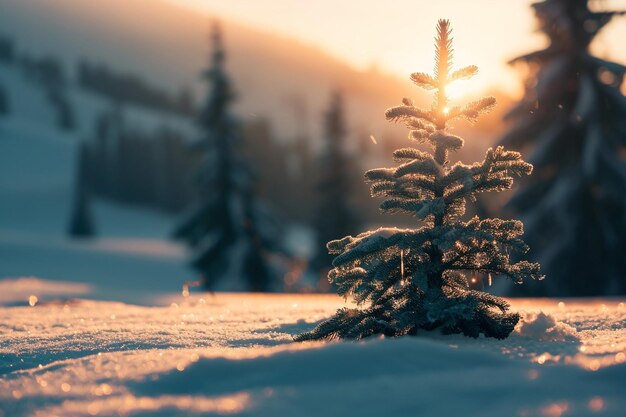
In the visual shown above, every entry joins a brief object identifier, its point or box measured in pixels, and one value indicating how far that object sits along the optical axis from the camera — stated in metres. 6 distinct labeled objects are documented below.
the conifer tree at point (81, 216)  48.00
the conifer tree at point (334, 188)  38.12
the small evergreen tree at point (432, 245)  4.99
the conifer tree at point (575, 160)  15.37
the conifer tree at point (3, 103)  108.62
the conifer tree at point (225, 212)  27.97
